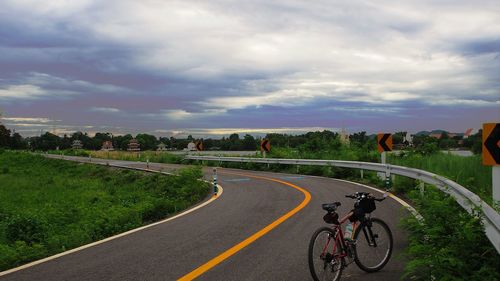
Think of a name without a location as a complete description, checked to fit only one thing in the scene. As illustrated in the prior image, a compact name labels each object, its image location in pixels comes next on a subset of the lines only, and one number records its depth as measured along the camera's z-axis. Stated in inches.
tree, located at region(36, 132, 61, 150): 5393.7
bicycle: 217.3
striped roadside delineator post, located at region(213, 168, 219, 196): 631.2
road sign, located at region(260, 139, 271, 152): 1317.7
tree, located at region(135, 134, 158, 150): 4173.0
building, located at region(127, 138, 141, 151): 3597.9
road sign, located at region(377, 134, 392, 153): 723.5
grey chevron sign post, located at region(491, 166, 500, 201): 260.3
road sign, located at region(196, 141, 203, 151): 1608.0
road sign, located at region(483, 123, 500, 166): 265.1
